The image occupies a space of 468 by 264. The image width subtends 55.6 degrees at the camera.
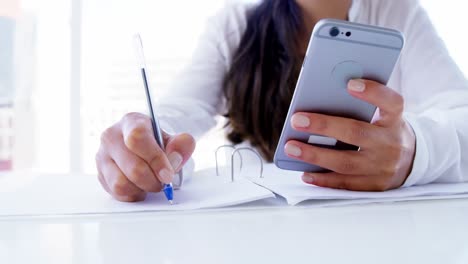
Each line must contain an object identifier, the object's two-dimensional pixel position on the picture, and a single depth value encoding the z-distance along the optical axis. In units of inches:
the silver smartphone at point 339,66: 17.2
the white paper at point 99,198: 16.5
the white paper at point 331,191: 17.1
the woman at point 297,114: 18.1
